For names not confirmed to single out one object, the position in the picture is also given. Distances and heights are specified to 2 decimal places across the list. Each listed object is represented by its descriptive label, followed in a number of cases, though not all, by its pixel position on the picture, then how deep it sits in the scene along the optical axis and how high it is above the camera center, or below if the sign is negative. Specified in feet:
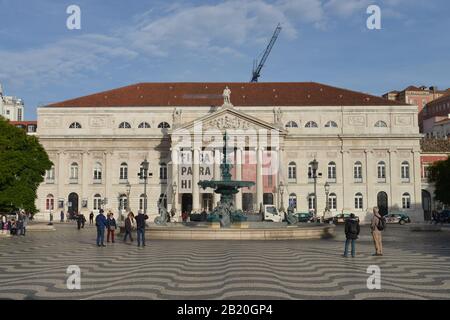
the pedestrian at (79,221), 137.49 -4.91
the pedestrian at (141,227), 73.15 -3.45
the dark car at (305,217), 181.78 -5.76
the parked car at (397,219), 185.42 -6.71
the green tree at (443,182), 187.83 +5.50
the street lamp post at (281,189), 201.13 +3.46
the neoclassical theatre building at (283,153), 214.48 +17.64
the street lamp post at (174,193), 205.16 +2.53
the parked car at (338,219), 174.60 -6.25
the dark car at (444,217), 185.29 -6.28
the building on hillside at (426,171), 234.79 +11.25
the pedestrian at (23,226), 110.42 -4.78
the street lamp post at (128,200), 190.35 -0.04
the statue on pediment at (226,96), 205.57 +37.18
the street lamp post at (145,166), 142.37 +8.56
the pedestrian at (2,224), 113.70 -4.63
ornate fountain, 100.73 +0.85
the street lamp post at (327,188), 163.96 +3.11
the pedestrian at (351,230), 59.59 -3.31
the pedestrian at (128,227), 84.17 -3.91
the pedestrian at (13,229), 109.91 -5.31
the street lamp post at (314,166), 131.99 +7.63
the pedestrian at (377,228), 60.44 -3.13
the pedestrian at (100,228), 76.07 -3.64
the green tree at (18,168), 132.98 +8.37
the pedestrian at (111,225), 81.94 -3.51
